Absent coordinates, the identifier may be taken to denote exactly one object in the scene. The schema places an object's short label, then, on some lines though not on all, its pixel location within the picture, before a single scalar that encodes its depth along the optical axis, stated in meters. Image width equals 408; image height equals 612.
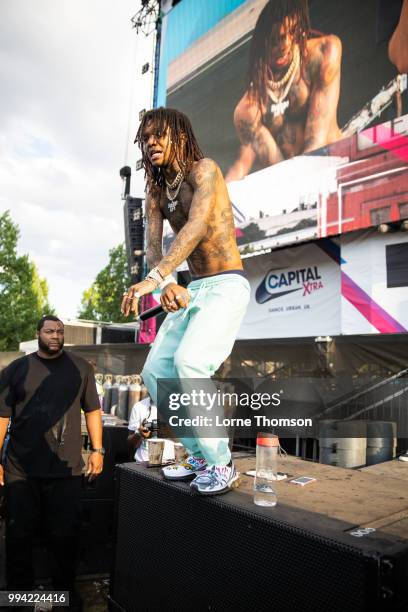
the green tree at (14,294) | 24.59
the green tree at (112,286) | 32.66
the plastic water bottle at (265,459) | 2.68
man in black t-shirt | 3.72
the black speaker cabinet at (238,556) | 1.78
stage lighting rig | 19.50
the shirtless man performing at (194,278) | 2.68
